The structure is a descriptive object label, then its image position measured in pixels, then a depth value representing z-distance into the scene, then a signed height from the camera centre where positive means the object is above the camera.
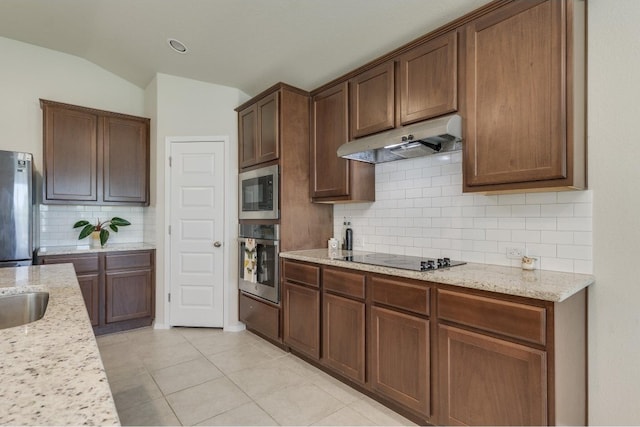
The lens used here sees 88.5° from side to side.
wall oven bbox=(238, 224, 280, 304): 3.09 -0.48
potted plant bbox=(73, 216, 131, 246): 3.67 -0.18
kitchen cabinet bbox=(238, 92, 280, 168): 3.12 +0.82
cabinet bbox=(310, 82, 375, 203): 2.82 +0.47
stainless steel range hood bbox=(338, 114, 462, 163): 1.97 +0.47
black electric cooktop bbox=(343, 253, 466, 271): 2.03 -0.35
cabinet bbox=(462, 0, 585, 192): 1.65 +0.62
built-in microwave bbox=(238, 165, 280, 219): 3.10 +0.19
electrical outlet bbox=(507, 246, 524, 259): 2.06 -0.25
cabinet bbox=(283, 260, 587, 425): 1.47 -0.74
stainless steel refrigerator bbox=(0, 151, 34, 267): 2.83 +0.03
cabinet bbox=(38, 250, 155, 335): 3.36 -0.79
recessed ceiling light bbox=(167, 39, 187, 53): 3.08 +1.60
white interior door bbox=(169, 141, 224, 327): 3.65 -0.19
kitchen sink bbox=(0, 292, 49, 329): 1.42 -0.42
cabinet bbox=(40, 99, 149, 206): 3.40 +0.62
